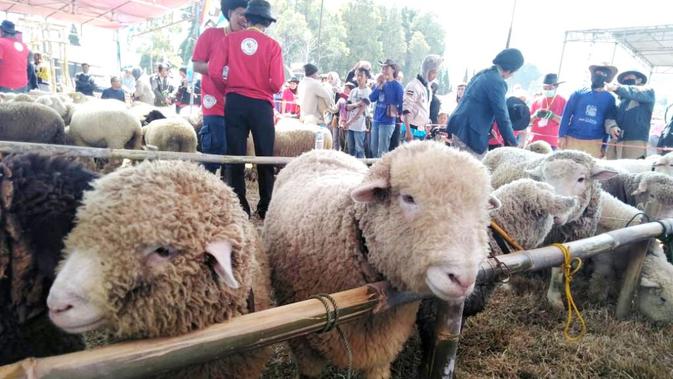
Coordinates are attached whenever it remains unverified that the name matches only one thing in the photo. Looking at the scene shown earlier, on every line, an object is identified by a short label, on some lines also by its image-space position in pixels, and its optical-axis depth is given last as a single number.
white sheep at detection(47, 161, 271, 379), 1.17
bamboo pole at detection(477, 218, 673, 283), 1.73
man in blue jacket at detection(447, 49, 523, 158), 4.02
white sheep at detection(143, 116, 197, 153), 5.63
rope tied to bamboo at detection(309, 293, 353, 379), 1.30
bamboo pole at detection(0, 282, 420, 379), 0.90
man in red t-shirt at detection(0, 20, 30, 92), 7.11
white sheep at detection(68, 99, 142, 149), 5.58
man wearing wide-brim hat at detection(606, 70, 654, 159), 5.89
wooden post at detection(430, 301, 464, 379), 1.72
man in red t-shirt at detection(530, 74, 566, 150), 7.63
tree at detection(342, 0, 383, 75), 49.53
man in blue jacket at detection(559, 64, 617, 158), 5.88
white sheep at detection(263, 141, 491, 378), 1.40
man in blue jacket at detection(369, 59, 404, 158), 6.28
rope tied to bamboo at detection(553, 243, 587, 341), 1.99
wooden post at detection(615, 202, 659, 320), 3.07
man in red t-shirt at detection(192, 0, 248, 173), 3.76
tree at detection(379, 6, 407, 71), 52.69
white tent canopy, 15.31
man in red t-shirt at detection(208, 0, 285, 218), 3.50
